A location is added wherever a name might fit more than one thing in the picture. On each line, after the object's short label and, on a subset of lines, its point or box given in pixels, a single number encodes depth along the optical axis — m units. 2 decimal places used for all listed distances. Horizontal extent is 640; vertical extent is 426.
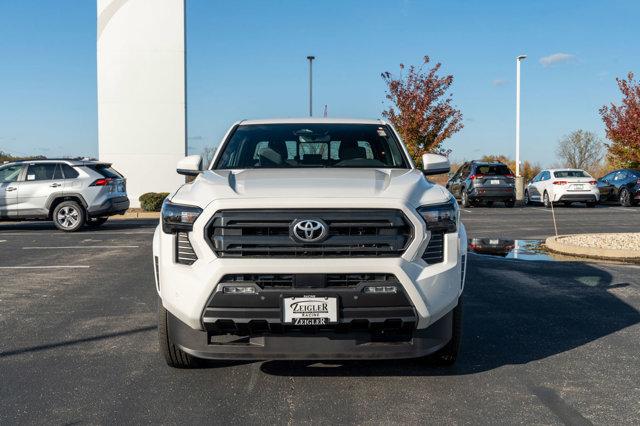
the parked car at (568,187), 24.08
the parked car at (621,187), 24.41
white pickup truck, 3.95
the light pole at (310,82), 39.10
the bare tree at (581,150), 57.69
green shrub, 22.62
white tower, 24.62
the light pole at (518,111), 32.75
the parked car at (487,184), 24.59
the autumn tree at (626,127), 30.72
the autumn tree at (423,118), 33.72
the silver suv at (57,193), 16.27
